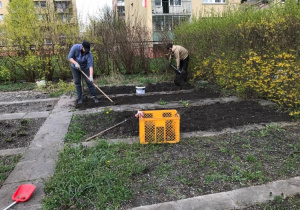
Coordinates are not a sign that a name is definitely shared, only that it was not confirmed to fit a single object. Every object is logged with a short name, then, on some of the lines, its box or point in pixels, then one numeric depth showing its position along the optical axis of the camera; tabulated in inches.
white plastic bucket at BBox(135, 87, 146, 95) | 295.6
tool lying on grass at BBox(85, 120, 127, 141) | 160.7
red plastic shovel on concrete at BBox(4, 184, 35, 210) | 100.2
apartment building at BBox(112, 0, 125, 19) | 2116.1
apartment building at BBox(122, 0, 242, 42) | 918.4
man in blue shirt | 236.7
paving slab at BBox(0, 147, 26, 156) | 147.7
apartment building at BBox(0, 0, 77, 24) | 401.1
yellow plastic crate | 142.6
